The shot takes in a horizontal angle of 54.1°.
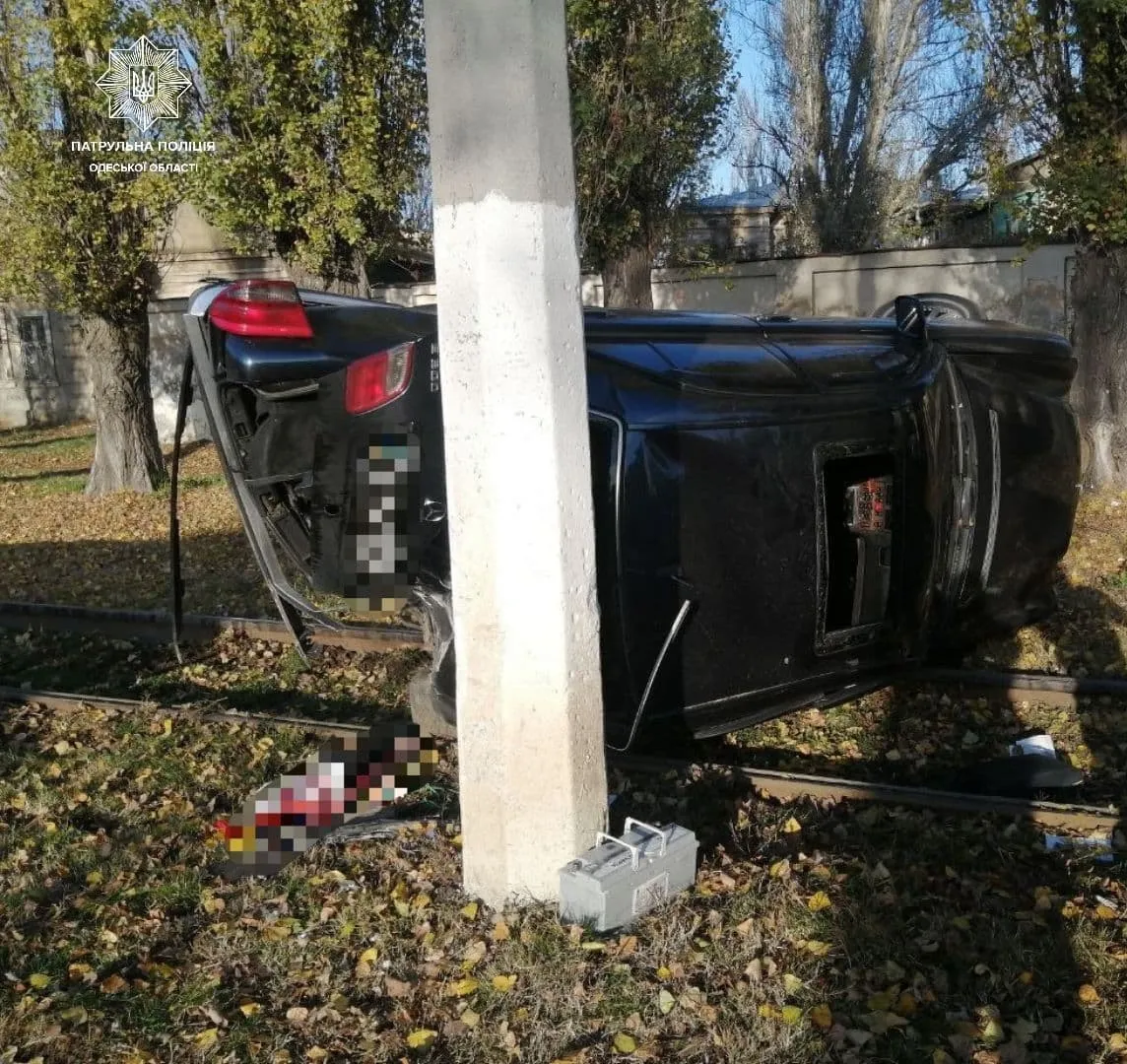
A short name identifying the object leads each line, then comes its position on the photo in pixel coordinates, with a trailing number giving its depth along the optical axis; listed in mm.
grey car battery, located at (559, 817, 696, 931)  3426
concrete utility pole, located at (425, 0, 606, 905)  3178
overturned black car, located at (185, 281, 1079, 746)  4352
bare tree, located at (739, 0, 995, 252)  30578
